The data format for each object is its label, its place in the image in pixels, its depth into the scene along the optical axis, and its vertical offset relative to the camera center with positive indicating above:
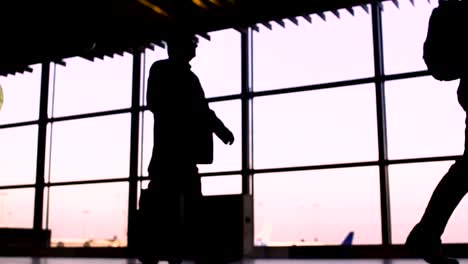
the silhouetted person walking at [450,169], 2.28 +0.11
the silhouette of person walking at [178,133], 2.57 +0.28
